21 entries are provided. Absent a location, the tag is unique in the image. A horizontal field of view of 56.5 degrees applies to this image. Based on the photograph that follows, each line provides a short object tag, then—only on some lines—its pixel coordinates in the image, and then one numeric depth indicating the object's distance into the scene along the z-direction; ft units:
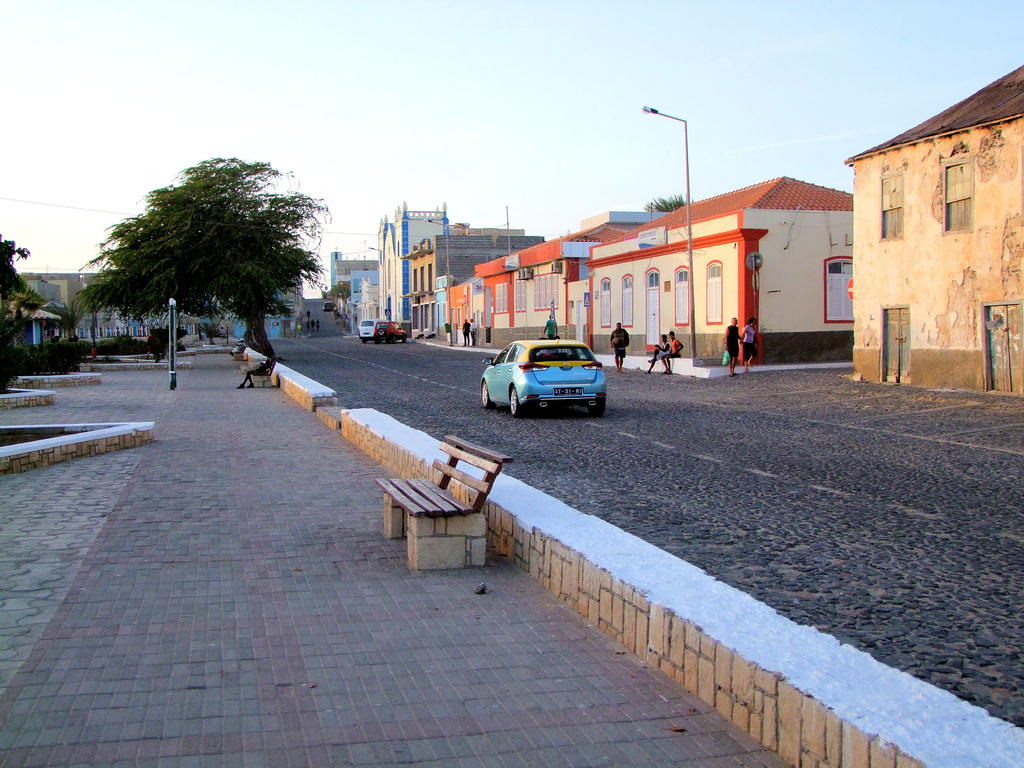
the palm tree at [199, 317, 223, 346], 314.55
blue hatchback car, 56.70
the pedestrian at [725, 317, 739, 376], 93.25
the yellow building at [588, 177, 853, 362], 103.55
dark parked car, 221.05
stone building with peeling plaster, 65.46
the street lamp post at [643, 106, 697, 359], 101.81
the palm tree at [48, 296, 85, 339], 173.47
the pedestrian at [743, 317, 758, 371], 97.67
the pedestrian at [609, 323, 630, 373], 103.99
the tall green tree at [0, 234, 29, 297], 79.41
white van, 233.14
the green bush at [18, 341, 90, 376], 100.58
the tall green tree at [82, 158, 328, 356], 127.75
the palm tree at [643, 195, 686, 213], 215.92
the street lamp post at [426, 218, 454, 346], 231.89
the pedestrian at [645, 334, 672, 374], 102.25
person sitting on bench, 87.74
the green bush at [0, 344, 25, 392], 68.08
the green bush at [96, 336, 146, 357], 150.63
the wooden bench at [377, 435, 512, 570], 20.74
